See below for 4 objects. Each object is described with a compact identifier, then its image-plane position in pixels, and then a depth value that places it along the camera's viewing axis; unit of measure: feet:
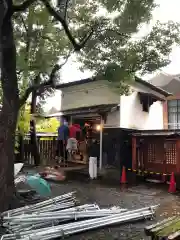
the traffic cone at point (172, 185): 34.49
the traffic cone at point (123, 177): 39.96
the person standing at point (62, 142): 49.60
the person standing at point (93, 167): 41.77
